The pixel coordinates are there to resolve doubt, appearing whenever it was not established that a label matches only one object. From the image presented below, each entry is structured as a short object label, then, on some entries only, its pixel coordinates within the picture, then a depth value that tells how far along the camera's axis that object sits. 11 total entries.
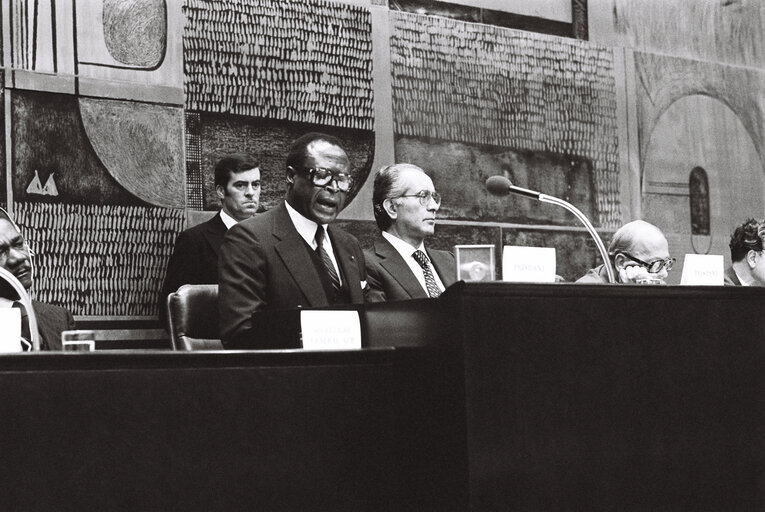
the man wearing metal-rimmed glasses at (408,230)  7.68
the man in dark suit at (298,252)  6.38
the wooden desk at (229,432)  4.21
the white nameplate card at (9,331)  4.55
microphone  6.39
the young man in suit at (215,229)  9.13
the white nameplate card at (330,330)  4.94
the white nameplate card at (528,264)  5.13
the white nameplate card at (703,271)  6.19
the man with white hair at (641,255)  8.12
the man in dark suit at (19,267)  7.11
